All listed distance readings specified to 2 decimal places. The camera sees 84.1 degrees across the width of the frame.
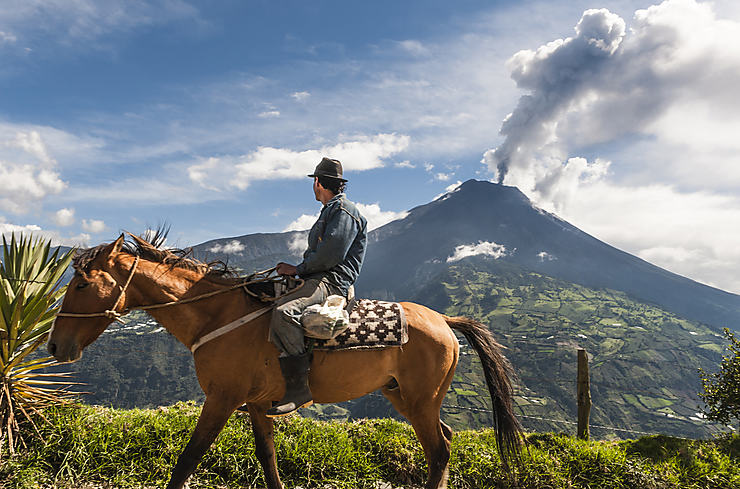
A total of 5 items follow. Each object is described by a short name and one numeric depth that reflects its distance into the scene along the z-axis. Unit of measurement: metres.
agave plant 4.51
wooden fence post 6.96
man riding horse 3.46
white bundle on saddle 3.46
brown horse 3.23
